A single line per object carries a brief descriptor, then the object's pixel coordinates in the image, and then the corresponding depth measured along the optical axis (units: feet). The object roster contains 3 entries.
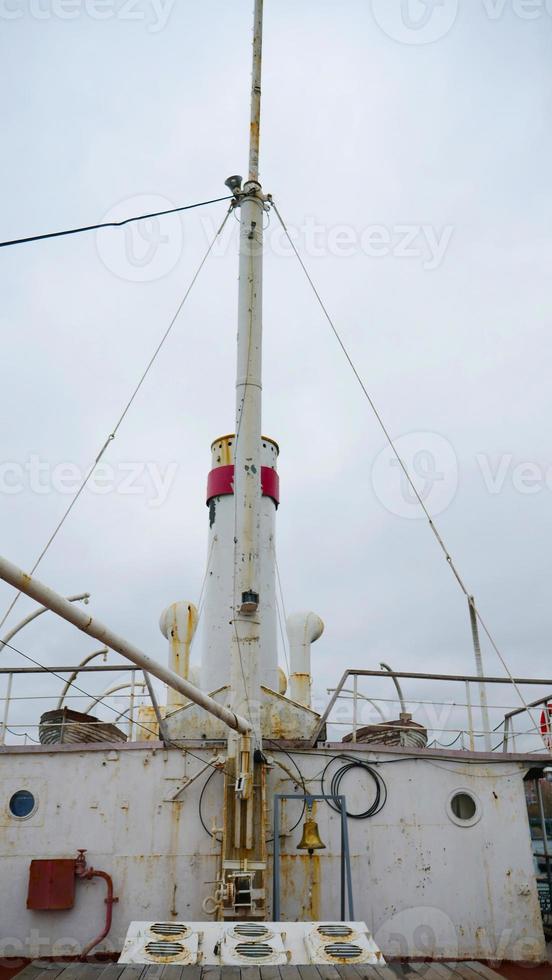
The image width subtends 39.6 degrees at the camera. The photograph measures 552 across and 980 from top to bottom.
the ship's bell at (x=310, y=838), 31.63
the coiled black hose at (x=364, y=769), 36.35
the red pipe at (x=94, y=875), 33.76
